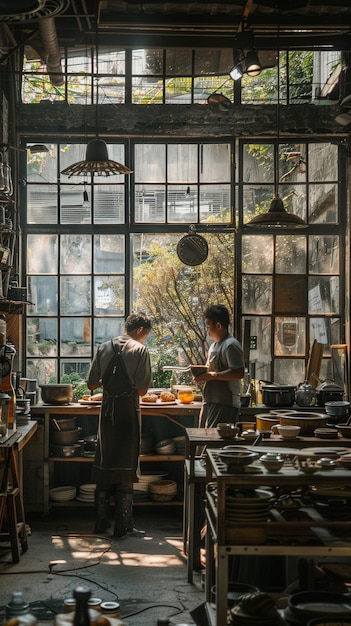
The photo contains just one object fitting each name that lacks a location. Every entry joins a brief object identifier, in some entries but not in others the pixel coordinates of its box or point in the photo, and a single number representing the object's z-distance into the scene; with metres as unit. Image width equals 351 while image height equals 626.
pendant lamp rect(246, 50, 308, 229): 6.06
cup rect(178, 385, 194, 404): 7.64
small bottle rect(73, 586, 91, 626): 2.69
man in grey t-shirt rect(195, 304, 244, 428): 6.65
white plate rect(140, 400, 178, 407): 7.57
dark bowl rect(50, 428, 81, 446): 7.59
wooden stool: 5.80
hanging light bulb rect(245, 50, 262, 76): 6.84
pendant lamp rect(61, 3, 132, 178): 5.88
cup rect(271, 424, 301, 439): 5.42
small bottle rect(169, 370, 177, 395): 8.06
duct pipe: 6.66
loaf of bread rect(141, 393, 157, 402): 7.67
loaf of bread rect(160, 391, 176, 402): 7.68
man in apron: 6.80
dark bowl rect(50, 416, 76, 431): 7.61
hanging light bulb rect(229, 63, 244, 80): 7.00
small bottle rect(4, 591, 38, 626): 2.75
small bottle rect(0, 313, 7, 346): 6.68
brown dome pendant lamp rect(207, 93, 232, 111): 7.85
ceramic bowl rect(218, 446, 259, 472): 3.72
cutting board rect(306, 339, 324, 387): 7.86
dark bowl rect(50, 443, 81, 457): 7.54
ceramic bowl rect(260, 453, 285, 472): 3.71
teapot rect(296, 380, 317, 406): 7.35
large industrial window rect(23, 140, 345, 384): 8.12
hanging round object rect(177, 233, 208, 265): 8.03
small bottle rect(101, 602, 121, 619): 3.12
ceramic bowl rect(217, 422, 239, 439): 5.32
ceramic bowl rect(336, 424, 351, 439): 5.58
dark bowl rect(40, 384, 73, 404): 7.62
